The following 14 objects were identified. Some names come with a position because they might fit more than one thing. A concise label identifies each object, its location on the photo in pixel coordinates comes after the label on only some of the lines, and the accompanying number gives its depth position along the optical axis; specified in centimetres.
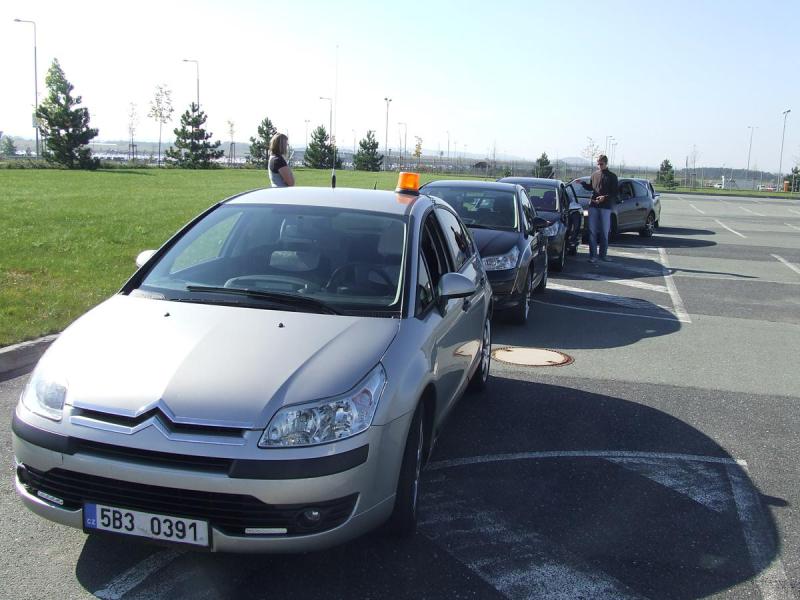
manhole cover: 805
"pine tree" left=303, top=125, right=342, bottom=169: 8219
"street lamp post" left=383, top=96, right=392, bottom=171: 7821
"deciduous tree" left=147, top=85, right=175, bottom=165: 8775
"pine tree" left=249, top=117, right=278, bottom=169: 8350
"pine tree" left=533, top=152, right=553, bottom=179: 6769
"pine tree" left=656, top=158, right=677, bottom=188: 7812
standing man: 1642
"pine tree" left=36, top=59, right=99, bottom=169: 5338
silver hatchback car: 328
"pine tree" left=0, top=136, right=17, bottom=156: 14158
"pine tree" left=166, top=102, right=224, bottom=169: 7156
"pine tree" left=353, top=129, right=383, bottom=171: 8150
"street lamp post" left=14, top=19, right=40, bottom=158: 6119
